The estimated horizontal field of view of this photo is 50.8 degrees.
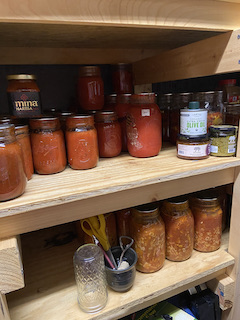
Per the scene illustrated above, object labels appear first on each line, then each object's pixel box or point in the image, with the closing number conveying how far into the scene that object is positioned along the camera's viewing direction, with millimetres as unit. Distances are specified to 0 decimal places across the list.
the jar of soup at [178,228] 831
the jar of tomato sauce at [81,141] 683
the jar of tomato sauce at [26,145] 641
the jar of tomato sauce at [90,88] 856
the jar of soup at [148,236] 789
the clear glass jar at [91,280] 704
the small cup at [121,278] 728
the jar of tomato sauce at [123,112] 866
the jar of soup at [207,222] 871
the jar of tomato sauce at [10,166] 522
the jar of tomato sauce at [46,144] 674
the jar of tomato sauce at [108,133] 775
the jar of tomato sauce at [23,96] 636
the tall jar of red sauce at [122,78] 1025
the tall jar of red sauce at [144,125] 756
